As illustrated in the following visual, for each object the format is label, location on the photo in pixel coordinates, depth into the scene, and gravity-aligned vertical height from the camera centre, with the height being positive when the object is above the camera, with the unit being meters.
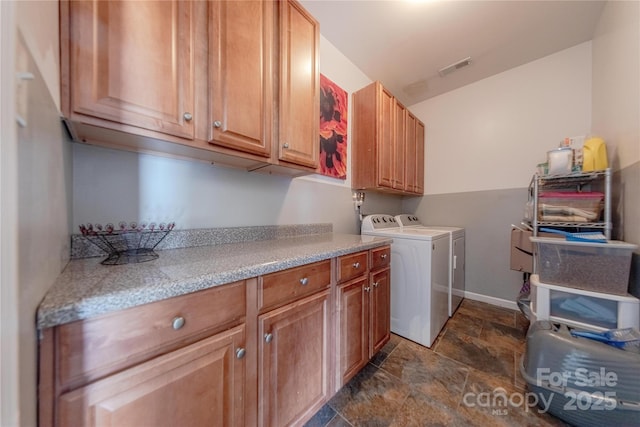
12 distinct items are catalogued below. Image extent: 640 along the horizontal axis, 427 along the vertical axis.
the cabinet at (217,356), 0.48 -0.45
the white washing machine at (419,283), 1.75 -0.62
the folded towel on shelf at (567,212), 1.55 +0.00
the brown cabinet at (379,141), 2.11 +0.75
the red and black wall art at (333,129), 1.93 +0.80
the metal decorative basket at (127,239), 0.86 -0.12
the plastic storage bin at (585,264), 1.22 -0.32
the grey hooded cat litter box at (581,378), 0.96 -0.82
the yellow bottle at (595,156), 1.52 +0.40
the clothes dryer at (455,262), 2.14 -0.55
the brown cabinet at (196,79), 0.70 +0.56
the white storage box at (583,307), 1.18 -0.59
